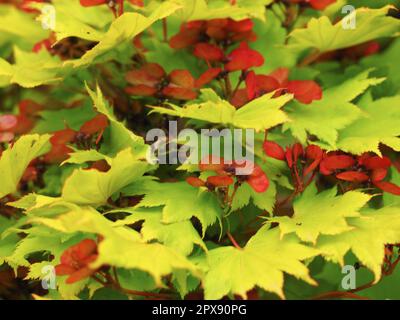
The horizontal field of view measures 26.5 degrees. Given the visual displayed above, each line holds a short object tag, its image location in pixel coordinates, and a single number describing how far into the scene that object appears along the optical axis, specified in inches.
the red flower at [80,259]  17.6
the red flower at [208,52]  21.2
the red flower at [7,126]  21.3
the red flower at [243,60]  20.9
